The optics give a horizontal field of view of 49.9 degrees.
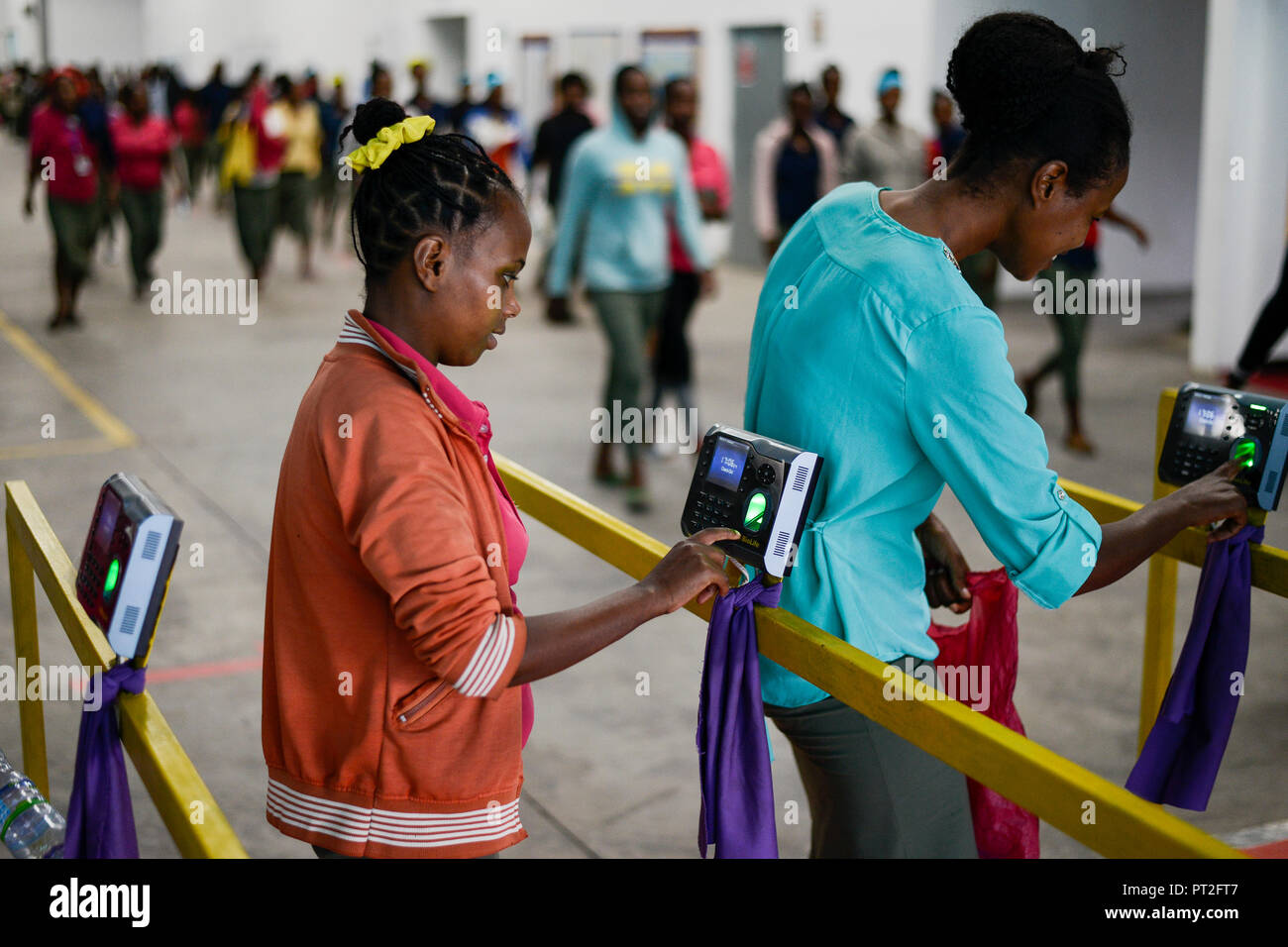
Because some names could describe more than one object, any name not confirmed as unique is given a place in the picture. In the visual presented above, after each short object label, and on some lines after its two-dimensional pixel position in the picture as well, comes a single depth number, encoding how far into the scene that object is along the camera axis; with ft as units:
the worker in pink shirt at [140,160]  37.09
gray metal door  45.75
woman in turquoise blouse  5.98
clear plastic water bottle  6.96
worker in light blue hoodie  20.35
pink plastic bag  7.84
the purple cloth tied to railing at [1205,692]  7.76
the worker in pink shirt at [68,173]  32.65
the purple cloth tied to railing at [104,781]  6.11
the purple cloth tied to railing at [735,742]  6.36
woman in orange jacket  5.28
